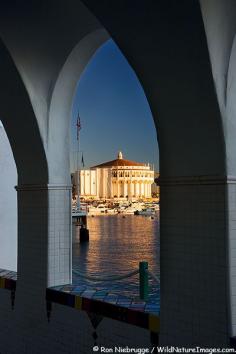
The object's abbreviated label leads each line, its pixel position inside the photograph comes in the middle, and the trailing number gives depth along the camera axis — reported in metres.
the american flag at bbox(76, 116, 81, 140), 31.64
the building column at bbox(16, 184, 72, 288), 5.23
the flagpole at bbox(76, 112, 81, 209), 31.65
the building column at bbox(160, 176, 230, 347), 3.51
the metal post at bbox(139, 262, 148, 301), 4.46
